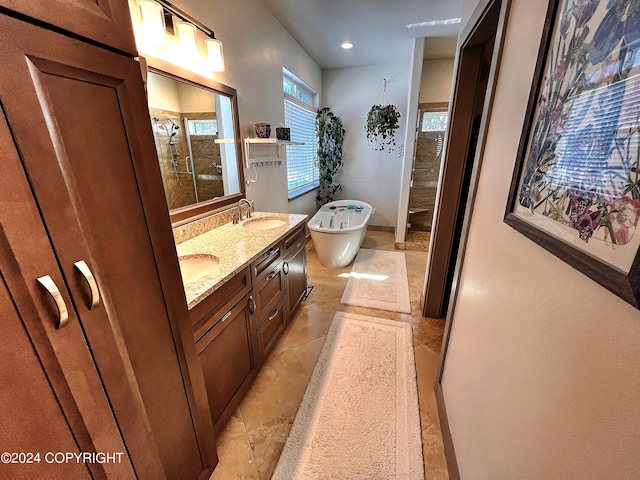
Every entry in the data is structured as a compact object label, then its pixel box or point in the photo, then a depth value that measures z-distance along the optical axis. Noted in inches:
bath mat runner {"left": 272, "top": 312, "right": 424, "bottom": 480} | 49.7
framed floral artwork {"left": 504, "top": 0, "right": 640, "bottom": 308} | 16.5
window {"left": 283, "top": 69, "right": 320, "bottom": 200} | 133.9
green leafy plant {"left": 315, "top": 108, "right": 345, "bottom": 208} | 172.4
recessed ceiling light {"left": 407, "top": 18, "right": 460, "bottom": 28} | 106.3
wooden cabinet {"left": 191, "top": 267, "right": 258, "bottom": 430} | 45.9
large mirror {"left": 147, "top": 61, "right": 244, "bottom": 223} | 61.2
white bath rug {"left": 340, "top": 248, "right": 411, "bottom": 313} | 102.6
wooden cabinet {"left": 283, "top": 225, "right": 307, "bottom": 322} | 79.8
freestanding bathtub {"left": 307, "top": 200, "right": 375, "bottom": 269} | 121.6
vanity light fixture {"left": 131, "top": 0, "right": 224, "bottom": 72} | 51.1
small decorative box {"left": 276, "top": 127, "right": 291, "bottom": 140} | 103.4
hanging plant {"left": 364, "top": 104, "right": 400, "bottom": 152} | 156.8
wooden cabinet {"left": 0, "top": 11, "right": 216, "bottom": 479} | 19.6
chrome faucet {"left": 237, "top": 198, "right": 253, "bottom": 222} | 85.0
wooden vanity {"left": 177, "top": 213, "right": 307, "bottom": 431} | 46.6
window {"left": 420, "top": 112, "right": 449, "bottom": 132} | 152.6
